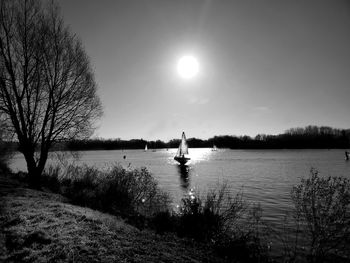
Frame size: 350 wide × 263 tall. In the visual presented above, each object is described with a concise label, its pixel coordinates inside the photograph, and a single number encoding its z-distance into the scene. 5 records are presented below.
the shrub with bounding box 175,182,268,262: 7.99
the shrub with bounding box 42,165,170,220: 13.11
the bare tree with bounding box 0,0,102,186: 14.66
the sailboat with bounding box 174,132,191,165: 67.31
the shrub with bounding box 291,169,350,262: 7.61
